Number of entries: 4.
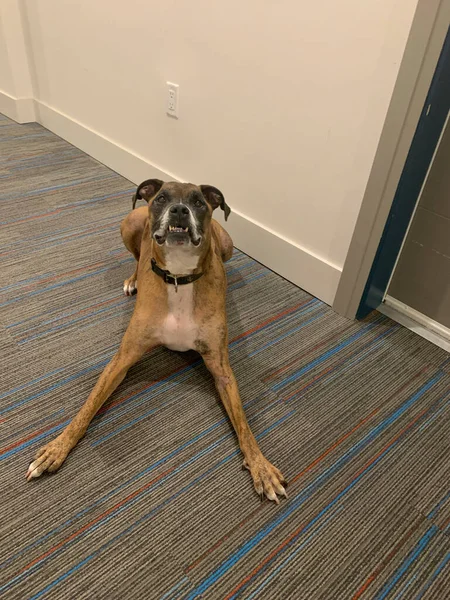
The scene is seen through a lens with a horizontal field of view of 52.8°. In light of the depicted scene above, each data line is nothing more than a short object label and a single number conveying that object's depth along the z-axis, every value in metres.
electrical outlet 2.54
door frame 1.49
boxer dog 1.40
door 1.86
